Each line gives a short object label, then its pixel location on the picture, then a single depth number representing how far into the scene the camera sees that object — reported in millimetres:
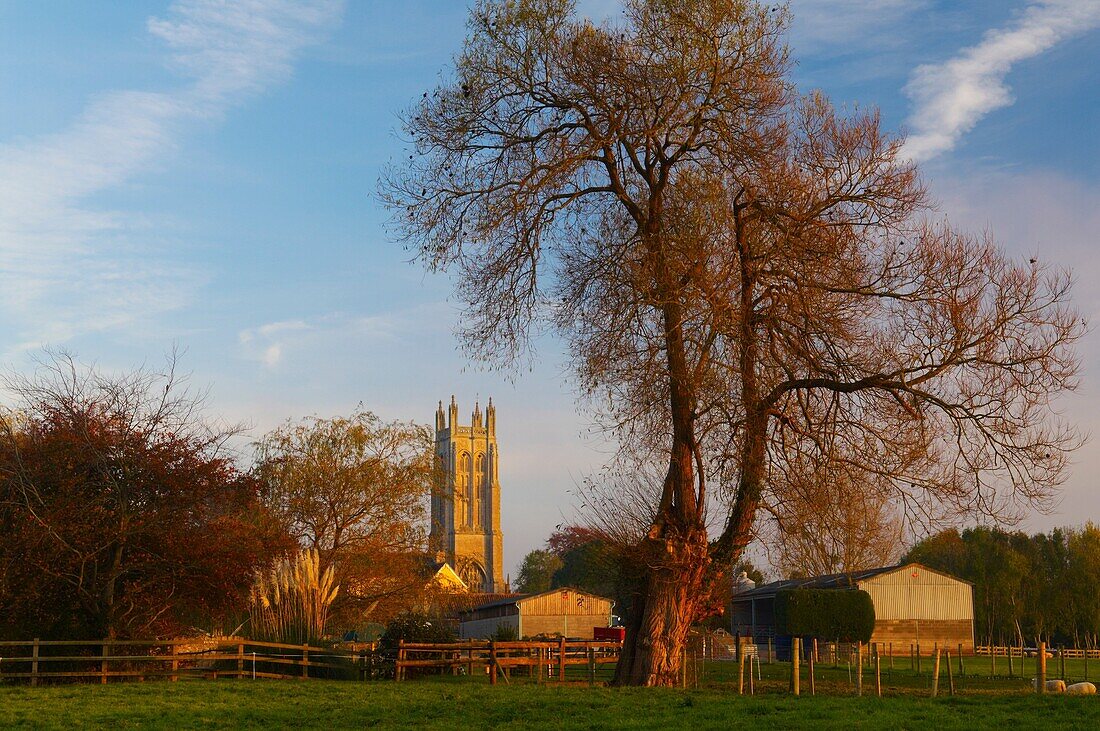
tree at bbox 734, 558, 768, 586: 72562
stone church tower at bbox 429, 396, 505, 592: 154000
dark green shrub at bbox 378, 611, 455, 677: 27891
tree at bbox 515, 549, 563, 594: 113425
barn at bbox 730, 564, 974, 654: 45938
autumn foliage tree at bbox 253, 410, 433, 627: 41156
